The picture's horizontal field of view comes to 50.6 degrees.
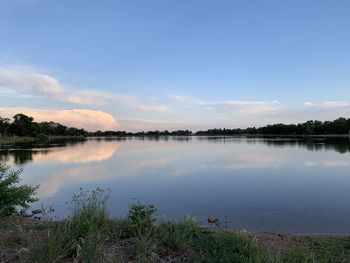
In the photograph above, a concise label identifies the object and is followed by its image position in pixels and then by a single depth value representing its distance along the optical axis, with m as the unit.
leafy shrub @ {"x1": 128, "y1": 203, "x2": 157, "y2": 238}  6.99
